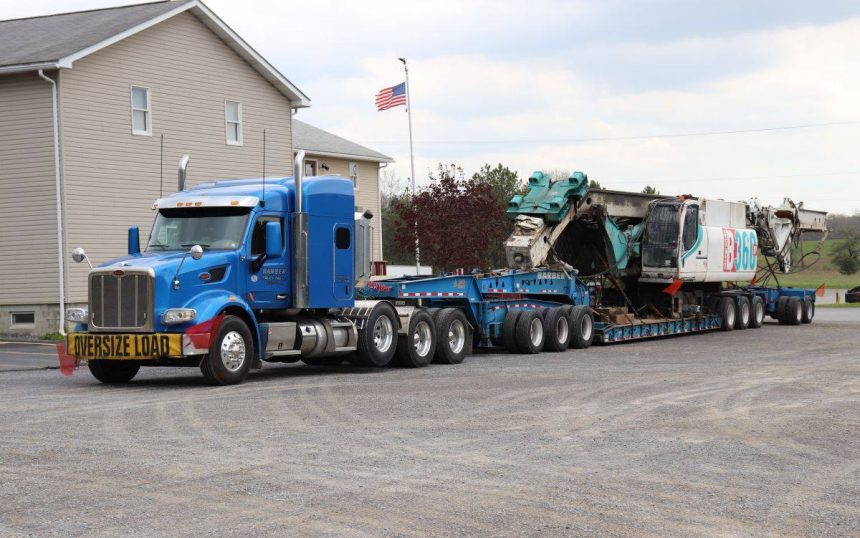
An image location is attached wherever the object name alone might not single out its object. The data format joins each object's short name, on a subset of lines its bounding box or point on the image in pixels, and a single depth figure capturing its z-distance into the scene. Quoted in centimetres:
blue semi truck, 1570
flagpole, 4745
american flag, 4503
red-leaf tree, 3941
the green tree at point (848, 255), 7894
